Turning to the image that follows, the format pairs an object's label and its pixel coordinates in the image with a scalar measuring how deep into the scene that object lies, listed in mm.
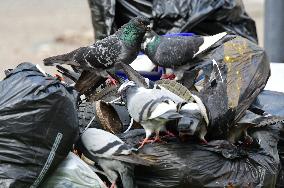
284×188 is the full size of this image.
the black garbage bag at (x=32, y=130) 5242
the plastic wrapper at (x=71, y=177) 5434
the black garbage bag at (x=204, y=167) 5695
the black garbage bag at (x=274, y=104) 6617
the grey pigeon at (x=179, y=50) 7090
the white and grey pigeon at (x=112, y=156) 5516
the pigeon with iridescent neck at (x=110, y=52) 7258
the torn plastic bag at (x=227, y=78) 5941
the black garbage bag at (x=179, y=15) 9578
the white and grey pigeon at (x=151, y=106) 5613
